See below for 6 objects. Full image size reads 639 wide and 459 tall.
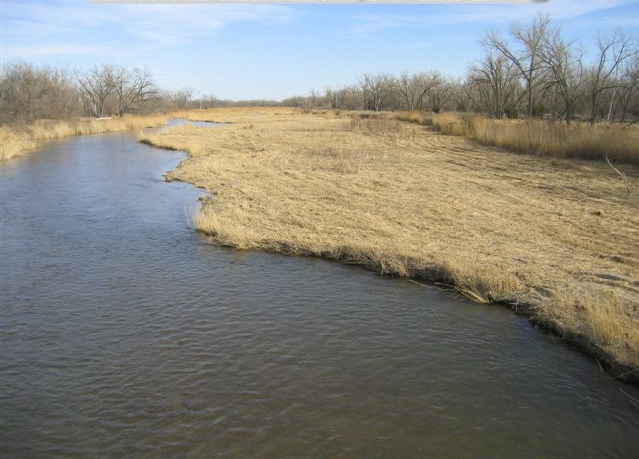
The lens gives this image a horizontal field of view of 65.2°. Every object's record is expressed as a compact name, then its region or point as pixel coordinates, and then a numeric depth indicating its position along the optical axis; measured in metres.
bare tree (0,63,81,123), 39.22
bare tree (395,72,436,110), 71.69
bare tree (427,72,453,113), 68.50
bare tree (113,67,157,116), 66.50
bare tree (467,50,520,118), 43.41
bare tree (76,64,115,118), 64.81
